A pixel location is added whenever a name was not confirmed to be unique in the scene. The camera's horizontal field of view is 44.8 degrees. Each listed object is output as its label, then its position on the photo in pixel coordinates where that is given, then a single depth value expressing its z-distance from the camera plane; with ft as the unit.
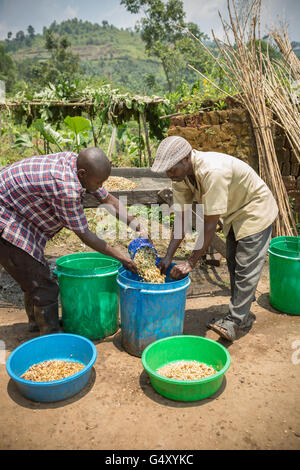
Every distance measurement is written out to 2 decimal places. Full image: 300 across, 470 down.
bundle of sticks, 15.38
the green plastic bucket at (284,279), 10.87
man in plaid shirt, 7.97
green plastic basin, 7.20
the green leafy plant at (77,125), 21.35
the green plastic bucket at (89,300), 9.40
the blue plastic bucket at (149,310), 8.40
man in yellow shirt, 8.00
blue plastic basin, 7.22
